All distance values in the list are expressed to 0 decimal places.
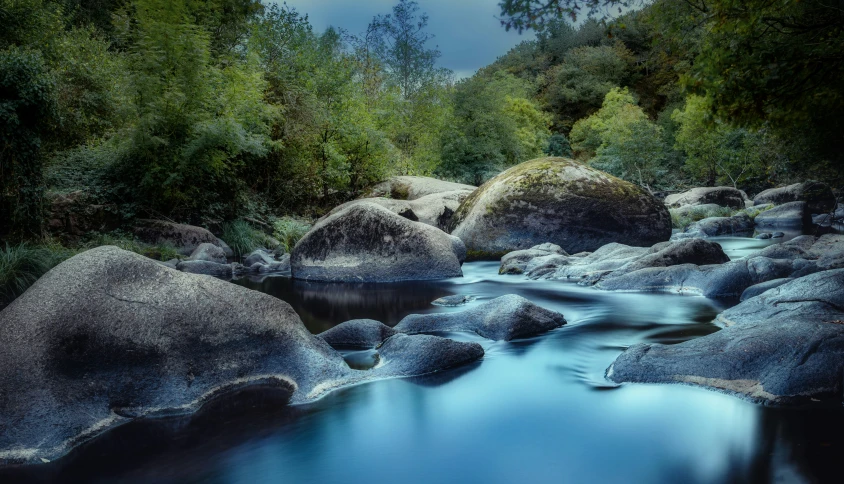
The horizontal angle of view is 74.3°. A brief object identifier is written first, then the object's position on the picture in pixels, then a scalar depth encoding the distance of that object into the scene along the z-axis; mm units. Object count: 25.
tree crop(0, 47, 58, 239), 11289
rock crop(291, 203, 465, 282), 11148
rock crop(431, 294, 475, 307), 8820
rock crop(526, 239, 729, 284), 9859
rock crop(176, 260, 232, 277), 12596
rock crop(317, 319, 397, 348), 6098
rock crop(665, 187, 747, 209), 30438
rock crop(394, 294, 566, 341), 6441
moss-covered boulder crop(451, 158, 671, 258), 13594
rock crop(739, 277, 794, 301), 7180
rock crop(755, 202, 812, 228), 23609
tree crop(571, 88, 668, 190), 40875
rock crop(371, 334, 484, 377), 5184
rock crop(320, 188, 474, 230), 16094
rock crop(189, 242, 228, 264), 14154
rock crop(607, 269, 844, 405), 4094
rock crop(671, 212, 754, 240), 21469
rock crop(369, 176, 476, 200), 21448
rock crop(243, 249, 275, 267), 14586
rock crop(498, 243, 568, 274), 11797
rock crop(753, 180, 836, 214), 21734
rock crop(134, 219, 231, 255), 15977
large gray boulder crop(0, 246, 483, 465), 3791
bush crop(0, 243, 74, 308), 8875
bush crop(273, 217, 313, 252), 17769
